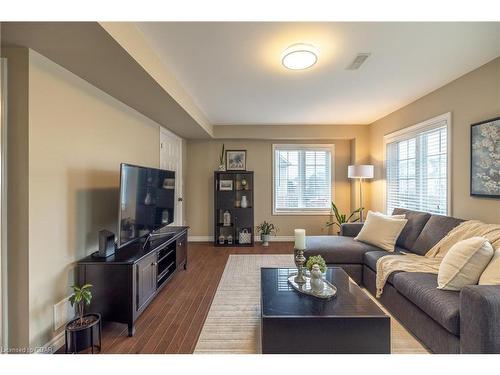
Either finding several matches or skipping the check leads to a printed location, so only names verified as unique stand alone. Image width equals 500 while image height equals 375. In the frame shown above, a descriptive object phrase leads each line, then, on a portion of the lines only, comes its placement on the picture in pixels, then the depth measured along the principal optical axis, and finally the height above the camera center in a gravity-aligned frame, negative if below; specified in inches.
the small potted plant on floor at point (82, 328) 63.6 -37.9
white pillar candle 77.2 -16.6
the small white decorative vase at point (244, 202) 196.7 -12.3
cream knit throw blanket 83.3 -27.7
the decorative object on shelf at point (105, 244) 79.9 -19.2
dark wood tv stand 76.0 -30.9
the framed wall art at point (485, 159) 86.9 +10.9
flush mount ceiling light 78.3 +44.5
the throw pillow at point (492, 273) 60.1 -21.7
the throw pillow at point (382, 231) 114.6 -21.3
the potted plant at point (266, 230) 193.6 -36.0
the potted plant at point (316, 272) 69.8 -24.9
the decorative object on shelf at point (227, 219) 197.0 -26.1
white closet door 154.7 +20.1
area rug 69.6 -46.2
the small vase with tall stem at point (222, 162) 194.4 +20.8
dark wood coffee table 56.0 -33.6
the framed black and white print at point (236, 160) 203.9 +22.6
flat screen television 85.3 -6.0
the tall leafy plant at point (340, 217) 191.0 -24.3
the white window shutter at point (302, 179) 205.3 +6.8
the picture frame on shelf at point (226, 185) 197.6 +1.5
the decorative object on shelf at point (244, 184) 197.6 +2.4
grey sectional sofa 50.8 -30.2
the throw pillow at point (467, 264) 65.2 -20.9
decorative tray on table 67.1 -29.9
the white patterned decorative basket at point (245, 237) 194.1 -40.3
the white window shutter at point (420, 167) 117.0 +11.2
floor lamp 169.8 +11.3
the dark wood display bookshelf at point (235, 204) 196.9 -13.9
